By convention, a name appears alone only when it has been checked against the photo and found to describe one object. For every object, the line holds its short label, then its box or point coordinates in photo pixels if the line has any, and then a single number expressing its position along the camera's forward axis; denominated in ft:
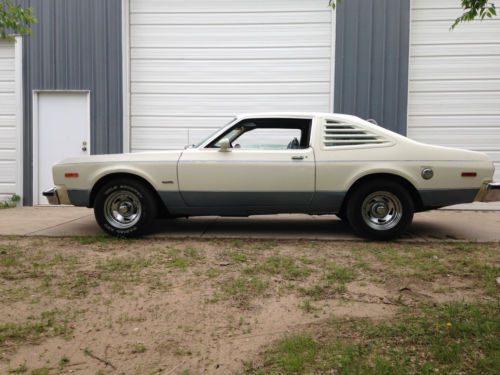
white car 18.19
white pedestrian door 31.55
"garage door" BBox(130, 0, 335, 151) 31.24
